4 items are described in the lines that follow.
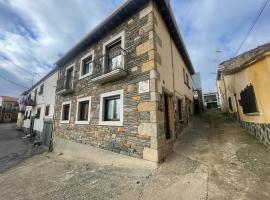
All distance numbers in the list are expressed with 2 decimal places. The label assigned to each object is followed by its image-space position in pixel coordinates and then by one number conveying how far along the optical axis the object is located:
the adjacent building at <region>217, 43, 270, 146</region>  3.58
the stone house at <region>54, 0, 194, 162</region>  3.60
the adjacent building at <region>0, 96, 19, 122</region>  27.40
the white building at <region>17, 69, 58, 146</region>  9.25
